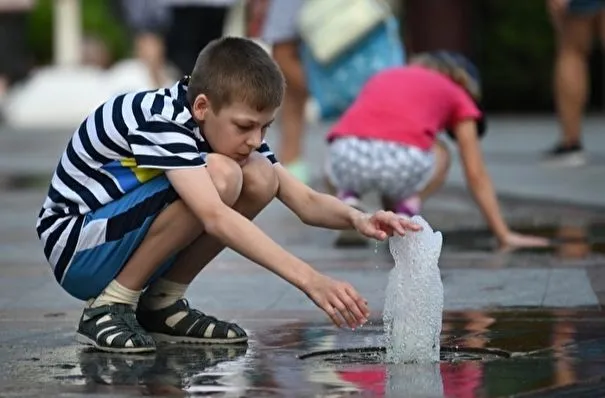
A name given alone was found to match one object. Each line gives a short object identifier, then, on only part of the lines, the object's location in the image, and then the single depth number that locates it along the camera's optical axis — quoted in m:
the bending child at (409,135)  15.32
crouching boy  10.01
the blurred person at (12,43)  46.53
